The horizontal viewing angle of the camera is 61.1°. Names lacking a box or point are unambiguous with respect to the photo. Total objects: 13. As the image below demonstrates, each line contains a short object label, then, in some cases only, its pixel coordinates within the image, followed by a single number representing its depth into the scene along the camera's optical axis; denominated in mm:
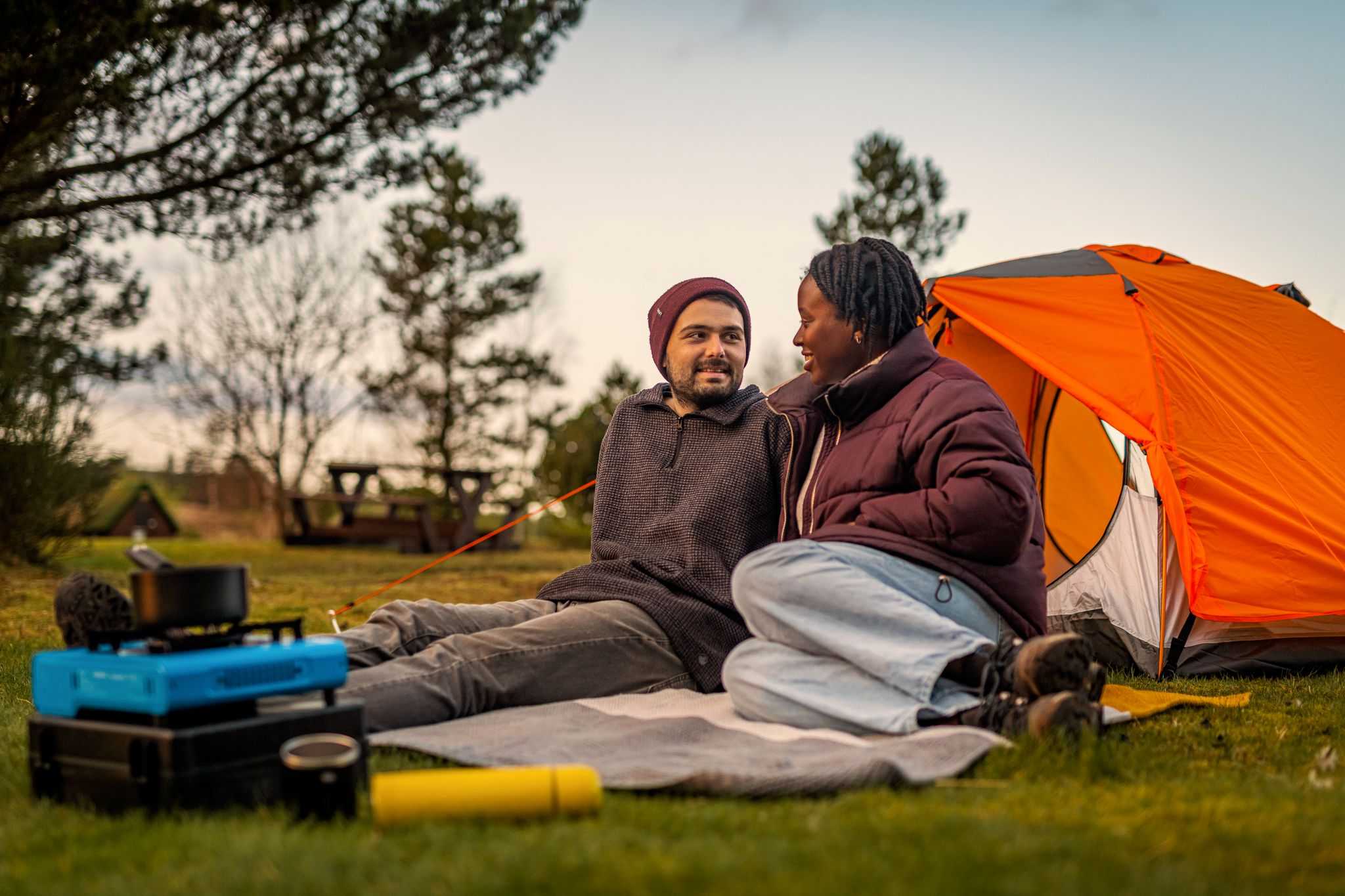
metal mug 1999
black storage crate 2037
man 2992
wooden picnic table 12453
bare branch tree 17500
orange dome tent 4148
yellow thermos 1961
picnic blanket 2260
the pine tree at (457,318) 18984
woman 2695
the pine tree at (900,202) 18562
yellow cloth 3318
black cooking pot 2094
